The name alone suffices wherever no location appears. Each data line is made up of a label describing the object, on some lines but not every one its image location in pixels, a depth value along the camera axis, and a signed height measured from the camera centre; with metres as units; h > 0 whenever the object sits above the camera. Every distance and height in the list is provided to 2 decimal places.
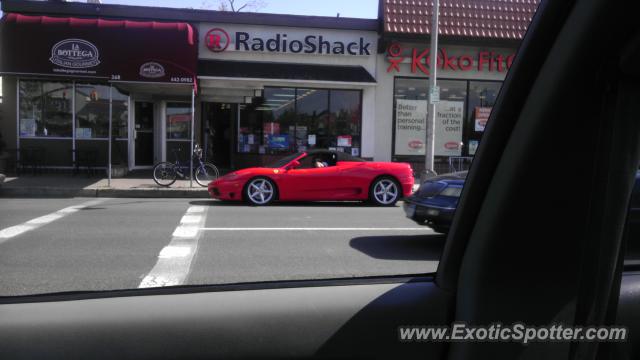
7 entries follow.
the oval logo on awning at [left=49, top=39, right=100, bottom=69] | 15.52 +2.36
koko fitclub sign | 18.61 +2.94
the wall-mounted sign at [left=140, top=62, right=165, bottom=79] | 15.34 +1.91
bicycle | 15.02 -0.94
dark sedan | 6.07 -0.71
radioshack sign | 17.89 +3.34
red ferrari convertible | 12.20 -0.88
